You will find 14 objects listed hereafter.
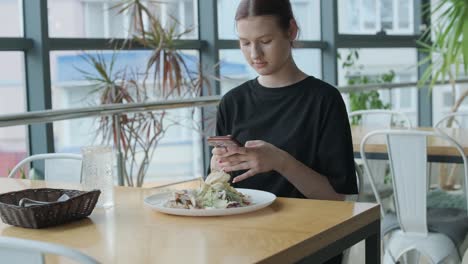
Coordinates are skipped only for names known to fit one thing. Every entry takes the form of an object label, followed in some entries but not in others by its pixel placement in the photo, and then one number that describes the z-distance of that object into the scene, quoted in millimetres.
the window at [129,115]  4172
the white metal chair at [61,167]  2385
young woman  2080
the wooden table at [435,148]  3133
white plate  1694
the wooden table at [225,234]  1403
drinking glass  1867
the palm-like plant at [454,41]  5430
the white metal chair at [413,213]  2768
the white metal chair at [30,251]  1181
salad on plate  1746
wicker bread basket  1646
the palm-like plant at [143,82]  4211
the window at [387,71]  6273
